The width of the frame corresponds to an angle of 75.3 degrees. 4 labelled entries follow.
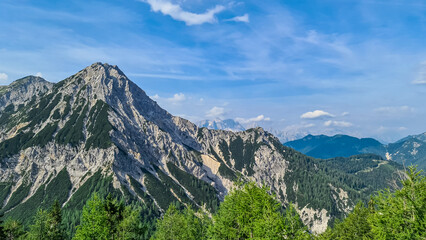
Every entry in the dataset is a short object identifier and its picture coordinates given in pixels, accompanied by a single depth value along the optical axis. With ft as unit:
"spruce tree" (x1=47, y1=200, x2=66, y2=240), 222.89
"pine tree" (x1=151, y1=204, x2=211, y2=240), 193.54
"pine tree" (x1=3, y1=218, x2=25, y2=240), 241.35
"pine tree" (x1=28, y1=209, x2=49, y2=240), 213.42
